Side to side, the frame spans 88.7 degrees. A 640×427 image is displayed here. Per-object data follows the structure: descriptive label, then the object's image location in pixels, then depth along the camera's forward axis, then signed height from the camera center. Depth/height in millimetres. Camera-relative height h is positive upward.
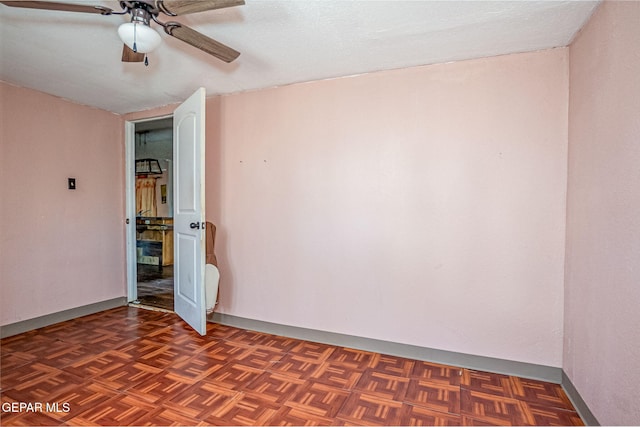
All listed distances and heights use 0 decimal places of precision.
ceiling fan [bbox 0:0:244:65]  1412 +861
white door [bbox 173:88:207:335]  2715 -69
